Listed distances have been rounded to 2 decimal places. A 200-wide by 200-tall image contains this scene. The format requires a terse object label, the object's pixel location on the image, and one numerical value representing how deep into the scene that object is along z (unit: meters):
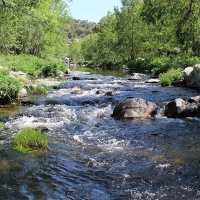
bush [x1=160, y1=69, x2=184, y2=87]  24.66
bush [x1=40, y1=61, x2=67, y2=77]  34.78
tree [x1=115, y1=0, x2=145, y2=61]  58.38
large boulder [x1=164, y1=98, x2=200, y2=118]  14.75
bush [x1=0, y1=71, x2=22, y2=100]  16.78
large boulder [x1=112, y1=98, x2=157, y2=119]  14.59
